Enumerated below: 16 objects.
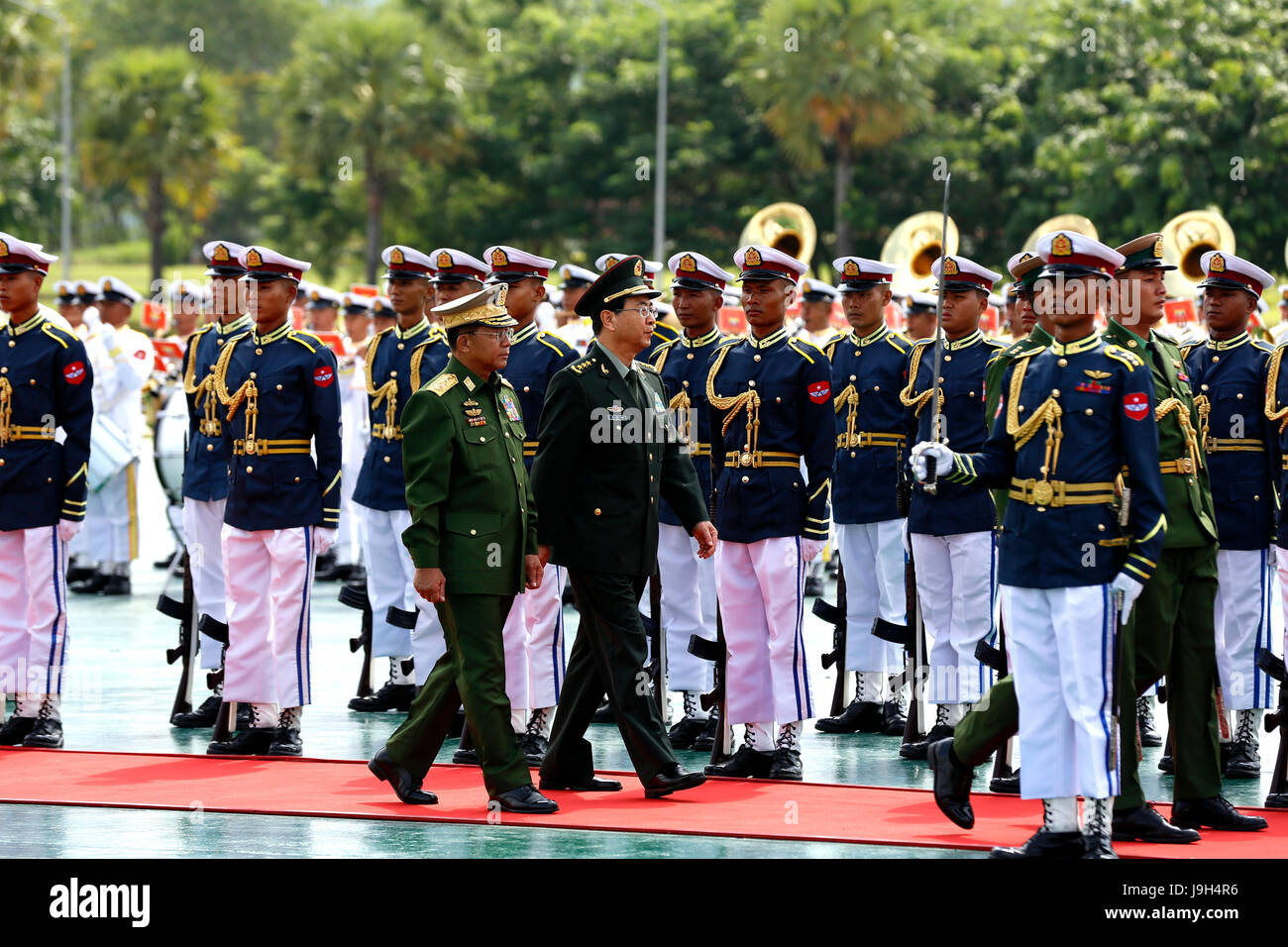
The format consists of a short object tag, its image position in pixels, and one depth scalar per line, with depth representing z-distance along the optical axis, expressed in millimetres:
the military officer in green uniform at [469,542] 16172
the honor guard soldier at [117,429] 30531
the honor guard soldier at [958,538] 19750
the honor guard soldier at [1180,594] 15656
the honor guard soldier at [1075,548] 14437
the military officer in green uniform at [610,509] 16844
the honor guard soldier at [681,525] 20156
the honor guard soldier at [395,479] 21516
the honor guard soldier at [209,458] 20328
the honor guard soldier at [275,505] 19375
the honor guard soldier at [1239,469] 18703
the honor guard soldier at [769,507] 18500
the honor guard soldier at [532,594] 19281
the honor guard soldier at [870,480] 21187
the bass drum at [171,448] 30922
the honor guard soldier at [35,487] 19703
